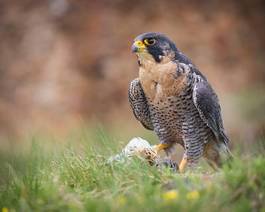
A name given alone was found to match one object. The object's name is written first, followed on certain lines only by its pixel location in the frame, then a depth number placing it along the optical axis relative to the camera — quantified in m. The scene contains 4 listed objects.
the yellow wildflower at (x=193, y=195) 10.07
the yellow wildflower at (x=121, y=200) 10.32
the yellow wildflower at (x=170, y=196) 10.08
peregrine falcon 14.62
